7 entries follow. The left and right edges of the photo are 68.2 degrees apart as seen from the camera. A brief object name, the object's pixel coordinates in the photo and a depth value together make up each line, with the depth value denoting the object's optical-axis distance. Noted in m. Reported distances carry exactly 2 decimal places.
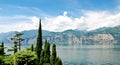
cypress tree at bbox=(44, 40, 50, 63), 22.21
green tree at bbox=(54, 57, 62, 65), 20.14
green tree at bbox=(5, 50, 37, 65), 14.23
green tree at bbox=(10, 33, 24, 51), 20.88
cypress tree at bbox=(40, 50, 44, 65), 21.75
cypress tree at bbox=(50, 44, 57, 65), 21.15
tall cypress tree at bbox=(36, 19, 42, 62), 23.15
